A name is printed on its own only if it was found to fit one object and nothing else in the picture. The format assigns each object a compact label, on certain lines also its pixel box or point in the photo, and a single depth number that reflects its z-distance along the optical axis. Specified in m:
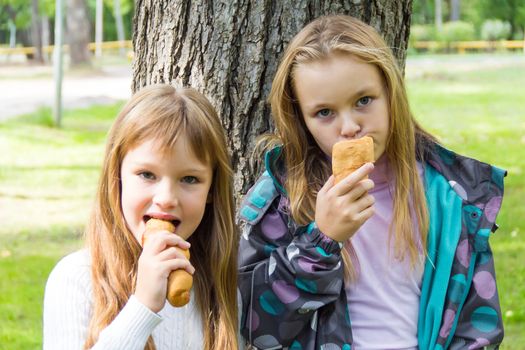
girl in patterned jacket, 2.47
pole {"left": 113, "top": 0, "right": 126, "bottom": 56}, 45.09
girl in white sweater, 2.14
